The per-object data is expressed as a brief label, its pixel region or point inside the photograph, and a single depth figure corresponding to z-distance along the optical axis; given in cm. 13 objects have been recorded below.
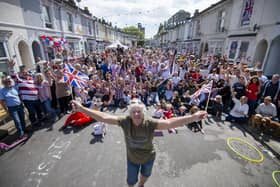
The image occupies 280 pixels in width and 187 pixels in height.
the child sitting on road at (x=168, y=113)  530
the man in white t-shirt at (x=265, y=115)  445
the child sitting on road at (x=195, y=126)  476
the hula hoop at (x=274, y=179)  288
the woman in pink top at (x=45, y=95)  454
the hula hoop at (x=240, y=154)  346
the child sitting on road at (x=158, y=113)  521
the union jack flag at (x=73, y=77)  407
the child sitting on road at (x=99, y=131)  436
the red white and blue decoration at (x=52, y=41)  1007
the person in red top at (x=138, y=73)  847
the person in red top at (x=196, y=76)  765
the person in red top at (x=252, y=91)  509
